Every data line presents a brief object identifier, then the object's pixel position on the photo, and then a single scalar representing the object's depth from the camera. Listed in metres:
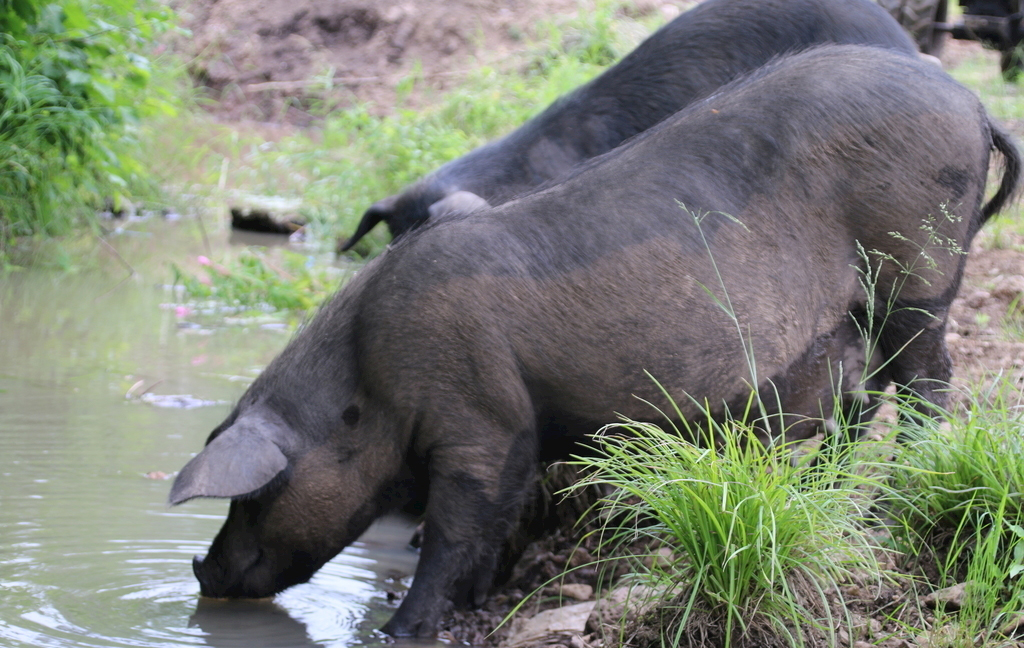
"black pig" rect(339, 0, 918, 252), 9.65
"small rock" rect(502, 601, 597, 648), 5.93
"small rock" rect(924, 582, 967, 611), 5.02
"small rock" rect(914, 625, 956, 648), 4.71
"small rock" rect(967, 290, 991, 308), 10.41
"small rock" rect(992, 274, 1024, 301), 10.35
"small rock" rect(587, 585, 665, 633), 5.09
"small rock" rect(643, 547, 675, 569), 4.98
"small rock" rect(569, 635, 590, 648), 5.47
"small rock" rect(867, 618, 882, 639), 5.03
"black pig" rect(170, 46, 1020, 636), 6.29
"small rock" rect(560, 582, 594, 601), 6.67
